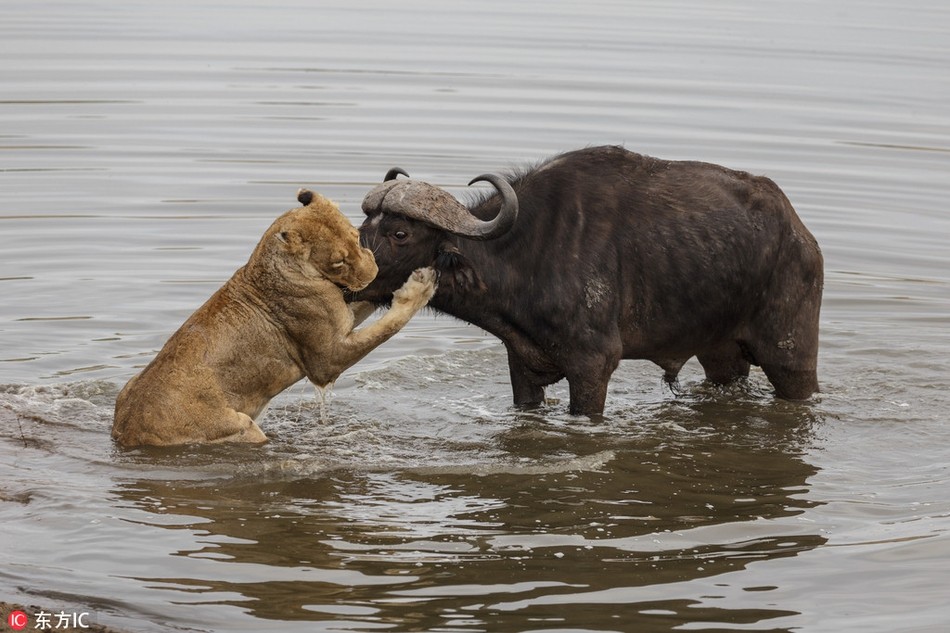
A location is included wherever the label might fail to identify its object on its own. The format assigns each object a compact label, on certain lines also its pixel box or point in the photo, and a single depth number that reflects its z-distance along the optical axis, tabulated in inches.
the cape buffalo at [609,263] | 776.9
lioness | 728.3
